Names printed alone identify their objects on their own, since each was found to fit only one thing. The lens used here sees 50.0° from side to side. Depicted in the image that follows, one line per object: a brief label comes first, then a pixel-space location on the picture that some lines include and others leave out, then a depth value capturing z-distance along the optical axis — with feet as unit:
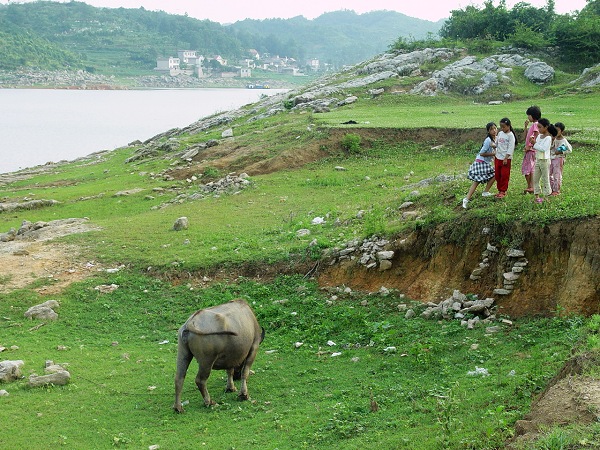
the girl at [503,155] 41.88
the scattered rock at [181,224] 64.08
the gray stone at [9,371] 37.35
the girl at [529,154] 42.14
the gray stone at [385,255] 45.48
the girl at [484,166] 43.32
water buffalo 32.24
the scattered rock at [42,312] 47.75
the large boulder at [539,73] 119.75
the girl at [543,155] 40.01
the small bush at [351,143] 85.71
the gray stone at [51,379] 36.81
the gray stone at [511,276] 37.60
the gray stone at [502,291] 37.45
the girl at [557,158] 42.37
